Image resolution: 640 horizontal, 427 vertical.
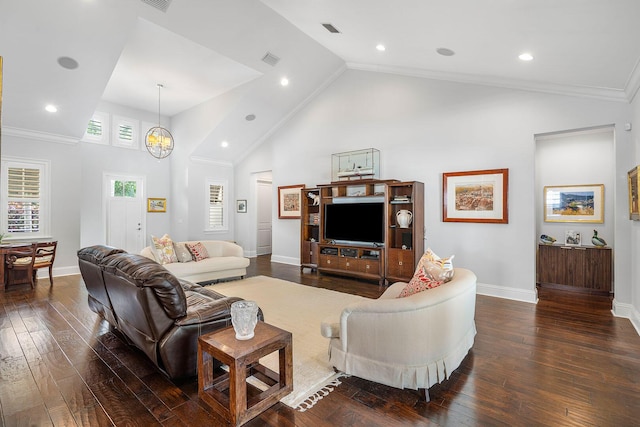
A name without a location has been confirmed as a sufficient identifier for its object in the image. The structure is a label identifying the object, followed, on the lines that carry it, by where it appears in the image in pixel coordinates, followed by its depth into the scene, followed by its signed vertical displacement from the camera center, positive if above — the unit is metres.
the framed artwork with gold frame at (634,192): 3.36 +0.26
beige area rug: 2.37 -1.25
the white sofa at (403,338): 2.21 -0.91
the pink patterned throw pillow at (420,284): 2.65 -0.59
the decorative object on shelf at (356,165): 6.11 +1.01
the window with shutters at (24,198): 5.84 +0.32
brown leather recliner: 2.28 -0.76
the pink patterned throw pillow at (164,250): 5.25 -0.60
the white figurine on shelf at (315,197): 6.75 +0.38
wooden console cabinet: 4.84 -0.85
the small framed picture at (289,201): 7.53 +0.33
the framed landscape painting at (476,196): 4.81 +0.30
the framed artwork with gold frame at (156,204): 8.15 +0.28
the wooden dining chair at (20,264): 5.18 -0.81
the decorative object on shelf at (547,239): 5.40 -0.42
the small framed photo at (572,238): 5.31 -0.39
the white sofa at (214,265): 5.18 -0.86
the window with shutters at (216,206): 8.66 +0.25
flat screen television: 5.75 -0.15
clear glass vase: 2.08 -0.69
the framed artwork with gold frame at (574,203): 5.19 +0.20
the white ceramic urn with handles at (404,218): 5.41 -0.05
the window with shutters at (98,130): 7.25 +1.99
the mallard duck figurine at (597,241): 4.96 -0.41
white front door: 7.52 +0.07
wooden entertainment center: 5.40 -0.43
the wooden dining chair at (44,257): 5.47 -0.74
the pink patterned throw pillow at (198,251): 5.65 -0.65
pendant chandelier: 5.95 +1.40
